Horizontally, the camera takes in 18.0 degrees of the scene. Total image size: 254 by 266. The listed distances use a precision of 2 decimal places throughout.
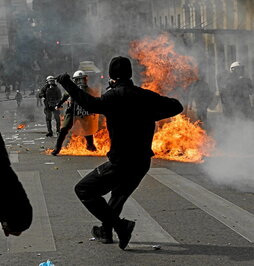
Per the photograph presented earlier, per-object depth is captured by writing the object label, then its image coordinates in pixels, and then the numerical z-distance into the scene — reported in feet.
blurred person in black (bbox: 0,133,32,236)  10.37
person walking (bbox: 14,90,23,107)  152.56
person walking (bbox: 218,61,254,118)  53.83
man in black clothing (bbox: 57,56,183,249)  21.67
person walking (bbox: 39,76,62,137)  68.33
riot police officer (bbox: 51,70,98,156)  49.60
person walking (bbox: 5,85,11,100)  190.37
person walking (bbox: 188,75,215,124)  58.59
